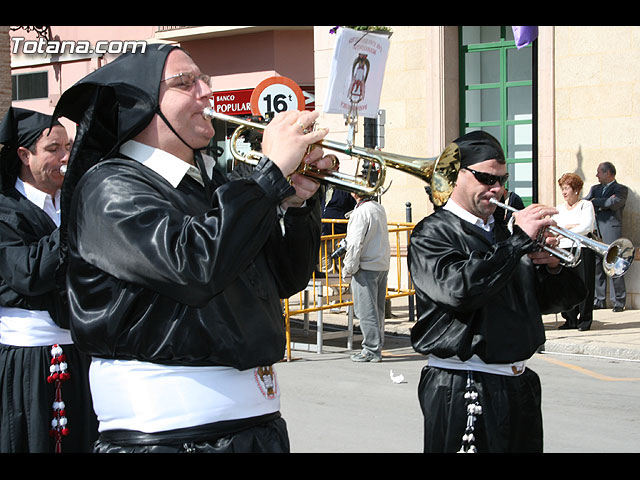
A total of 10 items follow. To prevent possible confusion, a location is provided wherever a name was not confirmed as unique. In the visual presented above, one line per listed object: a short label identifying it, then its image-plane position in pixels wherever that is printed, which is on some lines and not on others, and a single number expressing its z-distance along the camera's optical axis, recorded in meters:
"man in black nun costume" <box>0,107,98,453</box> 4.13
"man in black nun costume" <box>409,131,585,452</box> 3.82
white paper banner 6.80
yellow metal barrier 9.95
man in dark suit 11.90
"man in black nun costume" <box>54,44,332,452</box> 2.57
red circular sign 11.62
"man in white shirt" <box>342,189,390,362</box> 9.41
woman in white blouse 10.62
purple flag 11.36
